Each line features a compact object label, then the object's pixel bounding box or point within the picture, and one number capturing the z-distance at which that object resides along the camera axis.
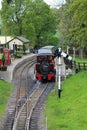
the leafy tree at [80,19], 52.13
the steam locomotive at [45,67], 51.91
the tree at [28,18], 106.12
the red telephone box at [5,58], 63.38
